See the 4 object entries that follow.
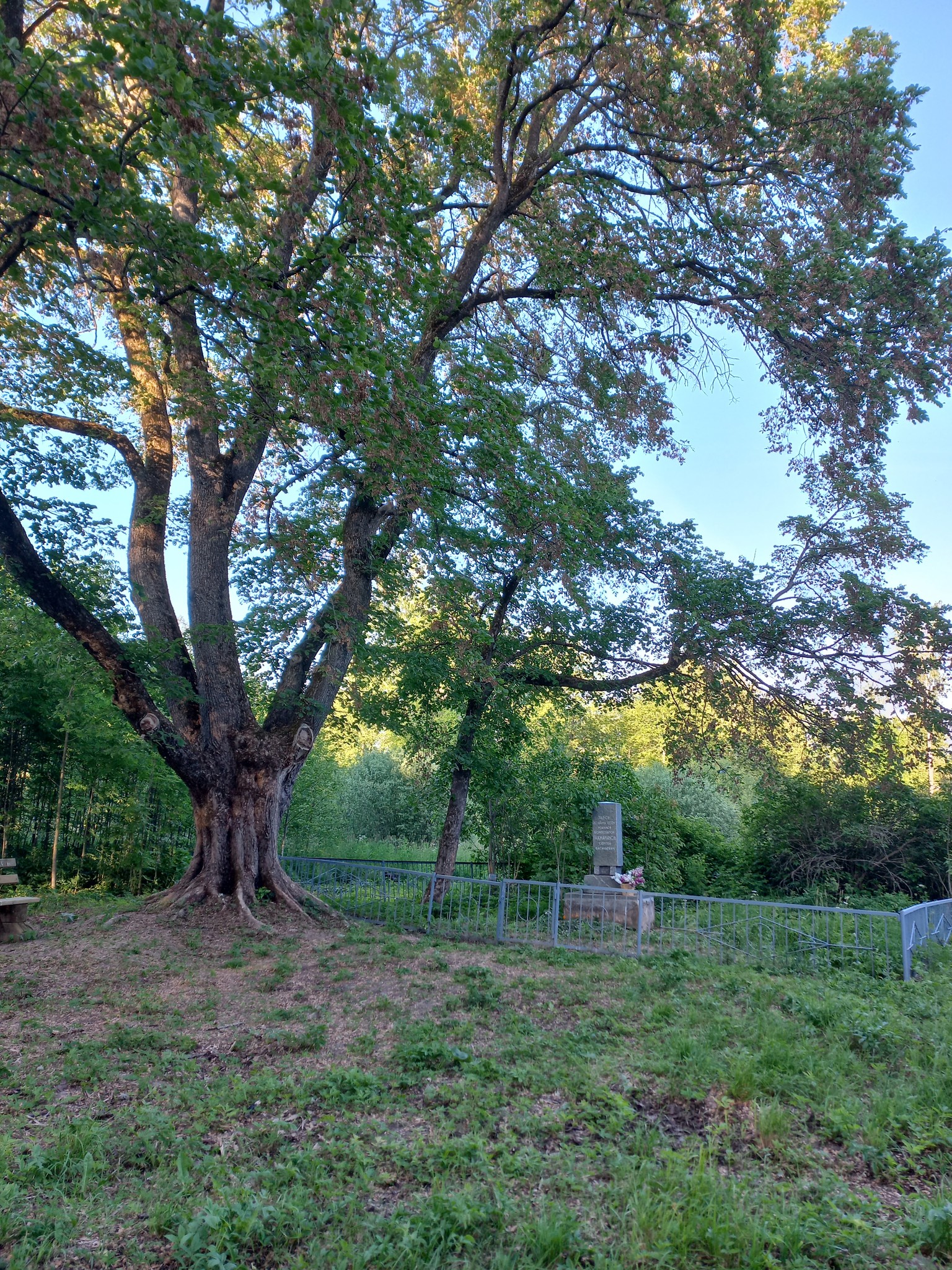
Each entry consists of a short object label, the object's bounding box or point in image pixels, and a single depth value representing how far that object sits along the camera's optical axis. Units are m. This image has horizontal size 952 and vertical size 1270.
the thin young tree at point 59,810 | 12.70
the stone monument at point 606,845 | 14.01
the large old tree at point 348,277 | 6.12
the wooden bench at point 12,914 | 8.59
